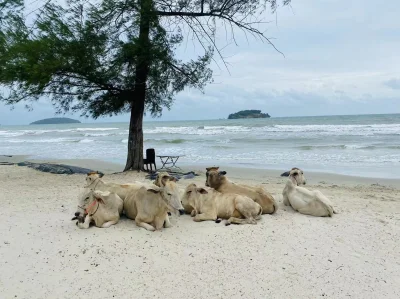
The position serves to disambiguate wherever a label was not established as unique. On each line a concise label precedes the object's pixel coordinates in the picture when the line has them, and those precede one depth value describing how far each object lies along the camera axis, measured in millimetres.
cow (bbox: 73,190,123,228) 6410
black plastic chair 14234
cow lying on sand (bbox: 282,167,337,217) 7391
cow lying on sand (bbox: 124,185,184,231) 6250
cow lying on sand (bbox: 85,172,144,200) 7023
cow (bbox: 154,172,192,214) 6231
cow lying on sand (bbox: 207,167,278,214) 7371
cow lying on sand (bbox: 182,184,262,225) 6883
